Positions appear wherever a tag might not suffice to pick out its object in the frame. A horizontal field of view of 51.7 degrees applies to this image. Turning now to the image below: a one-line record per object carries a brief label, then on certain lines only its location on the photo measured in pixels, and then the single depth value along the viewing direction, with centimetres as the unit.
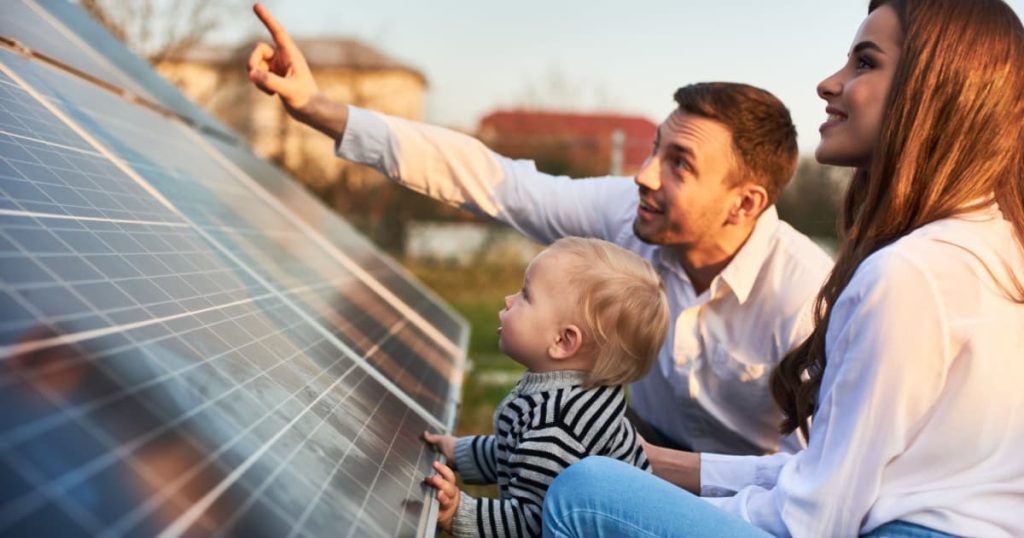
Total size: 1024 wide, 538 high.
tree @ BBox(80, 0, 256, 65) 730
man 356
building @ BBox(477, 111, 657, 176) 1636
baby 236
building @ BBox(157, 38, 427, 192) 1434
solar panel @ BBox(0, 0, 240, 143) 331
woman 195
